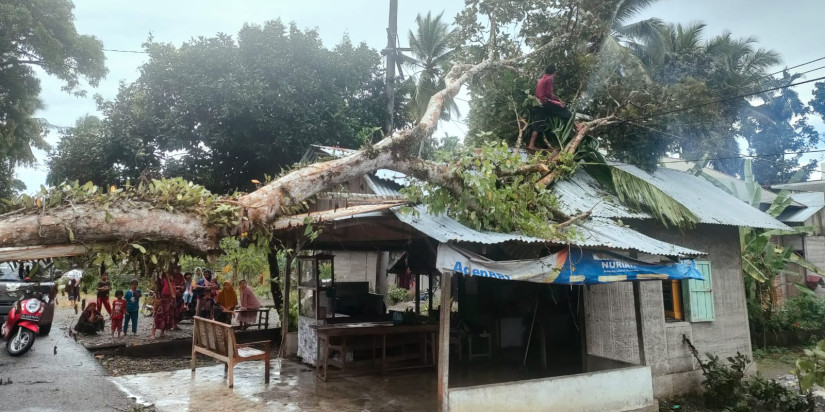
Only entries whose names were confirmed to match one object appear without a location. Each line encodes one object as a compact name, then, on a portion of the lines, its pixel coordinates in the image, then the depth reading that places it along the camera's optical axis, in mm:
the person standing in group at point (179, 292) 12740
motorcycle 8789
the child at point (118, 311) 11602
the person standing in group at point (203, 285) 13281
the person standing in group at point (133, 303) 11641
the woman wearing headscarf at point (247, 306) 11406
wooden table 7871
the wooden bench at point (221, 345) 7126
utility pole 15391
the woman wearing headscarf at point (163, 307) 11656
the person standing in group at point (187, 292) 13555
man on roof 9836
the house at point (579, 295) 6031
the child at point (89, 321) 12102
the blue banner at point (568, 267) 5578
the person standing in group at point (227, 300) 11773
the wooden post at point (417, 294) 11539
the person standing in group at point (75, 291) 15477
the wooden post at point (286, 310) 9773
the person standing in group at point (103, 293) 12078
